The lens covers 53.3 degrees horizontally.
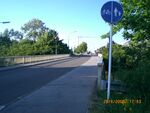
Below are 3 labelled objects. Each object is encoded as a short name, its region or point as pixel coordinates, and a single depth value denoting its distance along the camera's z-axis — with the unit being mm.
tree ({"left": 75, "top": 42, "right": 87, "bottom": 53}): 66431
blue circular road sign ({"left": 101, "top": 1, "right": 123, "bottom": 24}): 4529
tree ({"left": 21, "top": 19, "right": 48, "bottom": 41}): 58844
